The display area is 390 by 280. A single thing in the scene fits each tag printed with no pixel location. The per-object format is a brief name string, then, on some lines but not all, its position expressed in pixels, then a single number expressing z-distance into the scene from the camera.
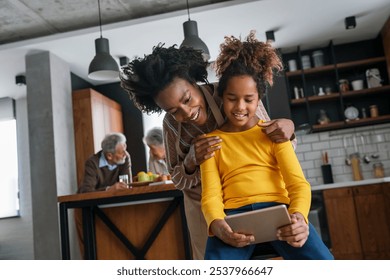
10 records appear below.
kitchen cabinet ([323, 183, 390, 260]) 3.00
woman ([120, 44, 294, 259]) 0.90
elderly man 2.57
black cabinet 3.52
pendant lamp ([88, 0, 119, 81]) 2.41
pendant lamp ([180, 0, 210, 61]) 2.32
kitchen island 2.03
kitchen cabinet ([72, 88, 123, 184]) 3.68
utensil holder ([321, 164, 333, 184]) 3.60
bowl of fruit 2.12
